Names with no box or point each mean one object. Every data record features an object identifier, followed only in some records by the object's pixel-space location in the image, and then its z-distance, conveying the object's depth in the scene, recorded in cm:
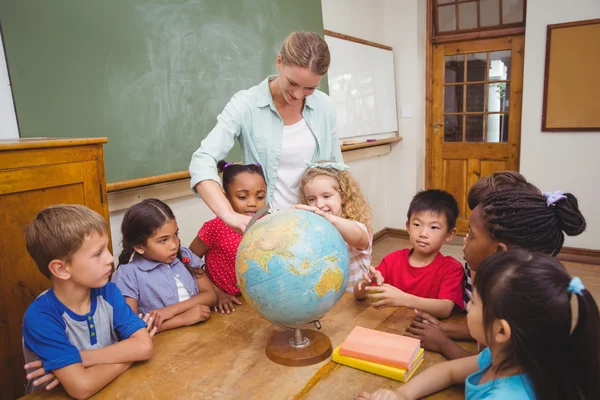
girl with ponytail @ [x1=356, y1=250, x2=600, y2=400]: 109
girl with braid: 157
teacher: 207
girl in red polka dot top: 227
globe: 137
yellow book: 142
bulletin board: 531
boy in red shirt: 194
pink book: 144
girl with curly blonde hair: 229
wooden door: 606
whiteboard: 548
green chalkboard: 256
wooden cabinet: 193
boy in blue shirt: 146
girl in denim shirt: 200
